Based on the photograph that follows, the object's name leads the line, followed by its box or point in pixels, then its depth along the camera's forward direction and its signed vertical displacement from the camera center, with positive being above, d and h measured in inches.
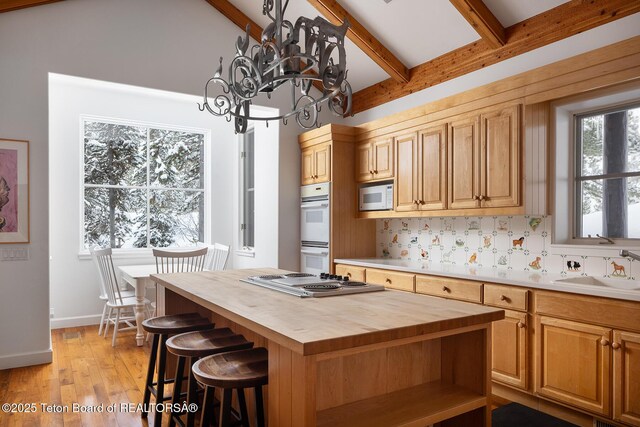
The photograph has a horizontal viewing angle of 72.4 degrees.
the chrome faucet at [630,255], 96.9 -9.0
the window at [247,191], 235.3 +12.3
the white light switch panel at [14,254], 143.0 -13.5
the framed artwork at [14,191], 142.6 +7.3
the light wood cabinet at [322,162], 180.4 +21.6
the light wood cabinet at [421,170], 143.9 +15.3
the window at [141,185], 212.2 +14.3
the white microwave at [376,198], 166.6 +6.4
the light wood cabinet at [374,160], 166.6 +21.4
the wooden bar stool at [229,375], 66.8 -25.2
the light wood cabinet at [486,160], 120.9 +15.9
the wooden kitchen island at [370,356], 54.9 -22.0
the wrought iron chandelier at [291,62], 82.6 +29.5
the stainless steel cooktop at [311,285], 84.5 -15.0
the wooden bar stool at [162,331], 99.3 -26.9
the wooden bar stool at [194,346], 81.8 -25.7
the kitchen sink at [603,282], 104.2 -16.7
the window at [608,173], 114.0 +11.2
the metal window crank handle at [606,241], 114.3 -7.0
